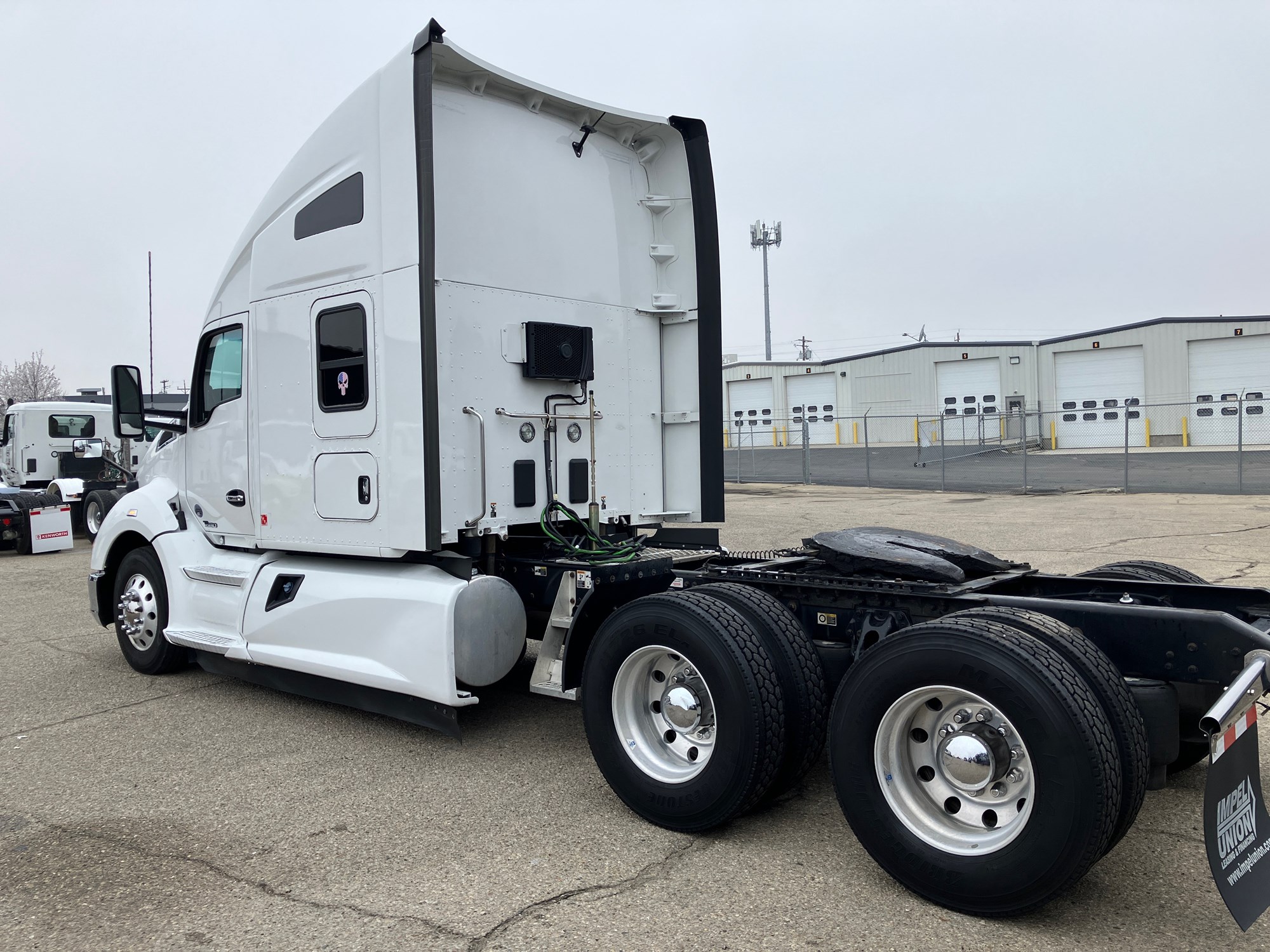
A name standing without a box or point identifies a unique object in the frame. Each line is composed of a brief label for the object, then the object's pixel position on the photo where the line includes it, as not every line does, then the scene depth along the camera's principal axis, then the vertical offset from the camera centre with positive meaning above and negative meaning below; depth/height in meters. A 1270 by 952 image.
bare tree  67.69 +6.49
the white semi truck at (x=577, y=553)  3.23 -0.51
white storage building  35.44 +2.81
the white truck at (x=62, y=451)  18.36 +0.42
